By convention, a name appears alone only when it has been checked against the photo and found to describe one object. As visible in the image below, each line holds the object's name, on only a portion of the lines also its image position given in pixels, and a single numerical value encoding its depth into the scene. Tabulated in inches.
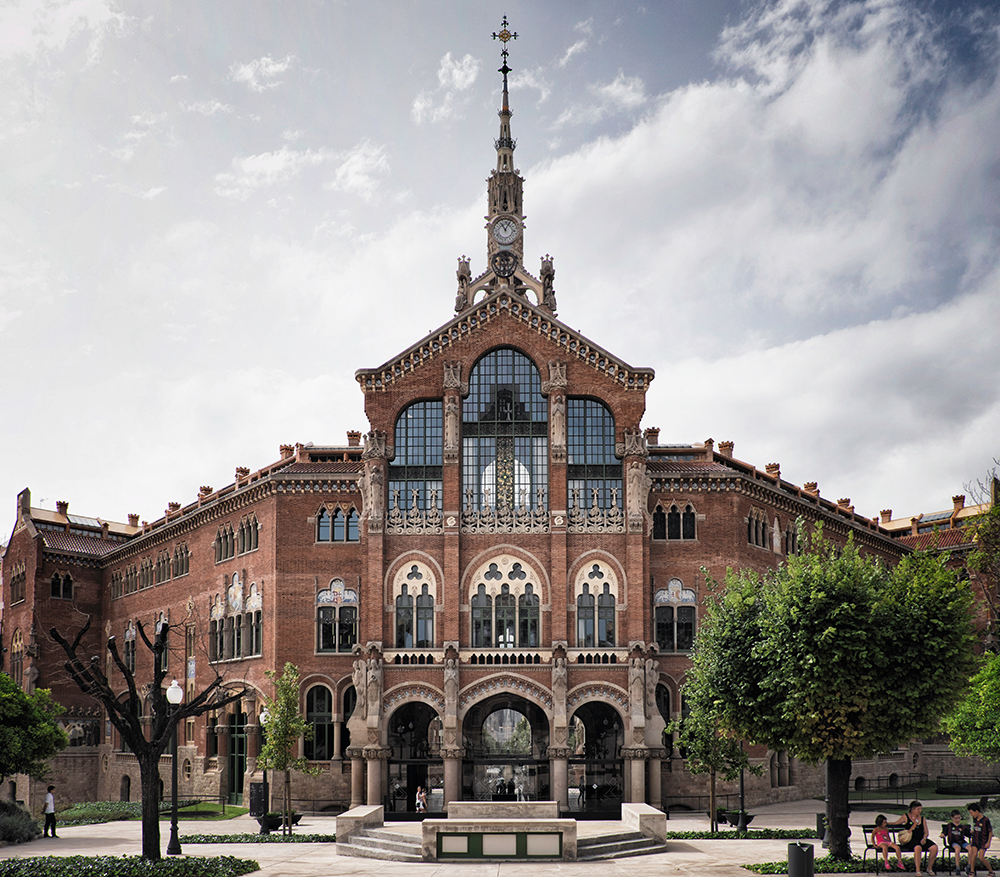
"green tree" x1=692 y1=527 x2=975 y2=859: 1186.6
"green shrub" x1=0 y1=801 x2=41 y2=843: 1560.0
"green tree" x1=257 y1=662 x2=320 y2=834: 1819.6
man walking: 1638.8
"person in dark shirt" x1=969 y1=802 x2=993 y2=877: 1104.7
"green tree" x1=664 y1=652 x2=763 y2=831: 1611.7
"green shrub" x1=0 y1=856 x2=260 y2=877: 1097.4
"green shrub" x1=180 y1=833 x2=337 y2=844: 1561.3
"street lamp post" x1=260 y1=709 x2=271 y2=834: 1641.2
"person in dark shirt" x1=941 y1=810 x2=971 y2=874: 1132.5
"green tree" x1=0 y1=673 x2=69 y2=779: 1813.5
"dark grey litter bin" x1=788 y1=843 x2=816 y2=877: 962.7
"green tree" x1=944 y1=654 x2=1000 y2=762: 1763.0
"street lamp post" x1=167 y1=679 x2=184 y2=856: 1202.6
